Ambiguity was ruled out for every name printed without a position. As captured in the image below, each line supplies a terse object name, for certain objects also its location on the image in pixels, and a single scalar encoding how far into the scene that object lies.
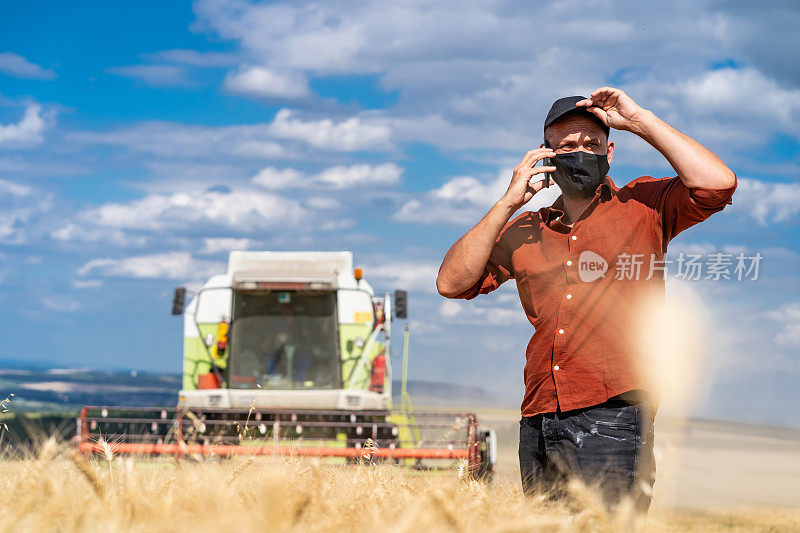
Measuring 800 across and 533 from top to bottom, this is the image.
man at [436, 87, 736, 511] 3.44
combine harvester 13.58
